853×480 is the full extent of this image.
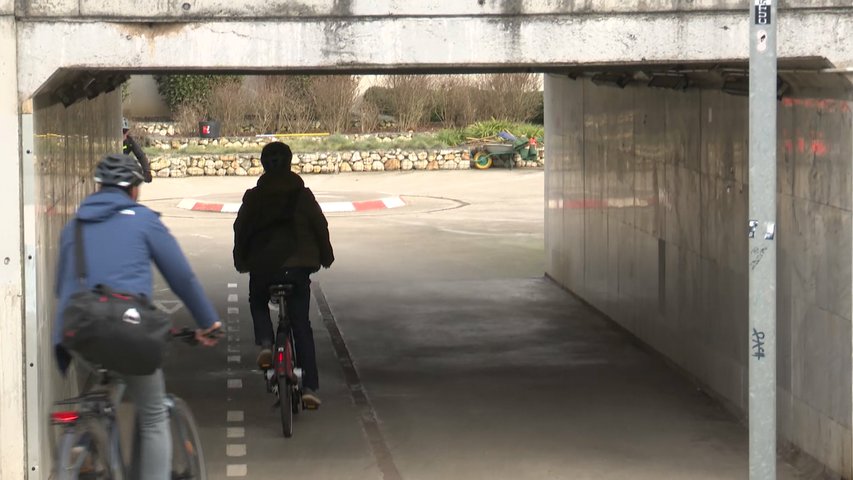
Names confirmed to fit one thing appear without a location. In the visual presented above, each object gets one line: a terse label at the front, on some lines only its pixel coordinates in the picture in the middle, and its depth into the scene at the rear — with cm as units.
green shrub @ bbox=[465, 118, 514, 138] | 3407
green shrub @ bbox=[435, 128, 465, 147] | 3331
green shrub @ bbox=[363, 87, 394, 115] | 3612
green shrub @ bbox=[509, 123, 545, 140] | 3388
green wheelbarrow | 3231
